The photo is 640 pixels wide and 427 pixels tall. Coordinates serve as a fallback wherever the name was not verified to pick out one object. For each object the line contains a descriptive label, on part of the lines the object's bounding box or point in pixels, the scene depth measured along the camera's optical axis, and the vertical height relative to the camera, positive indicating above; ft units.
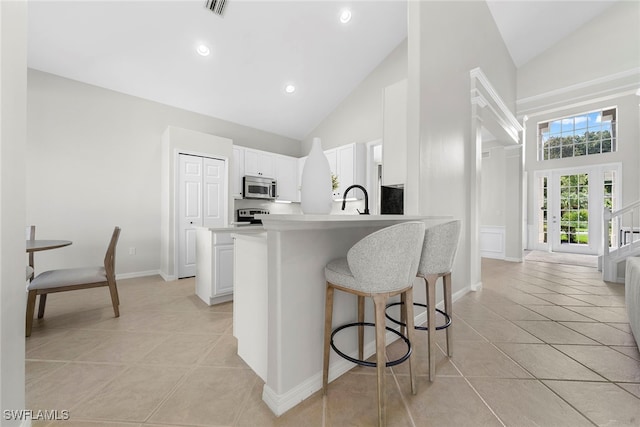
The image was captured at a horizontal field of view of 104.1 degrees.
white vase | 4.03 +0.42
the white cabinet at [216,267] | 8.77 -1.94
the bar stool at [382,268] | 3.64 -0.83
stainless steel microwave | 15.15 +1.59
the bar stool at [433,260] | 4.75 -0.90
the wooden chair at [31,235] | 8.70 -0.79
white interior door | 12.46 +0.68
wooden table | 6.16 -0.86
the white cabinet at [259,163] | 15.55 +3.23
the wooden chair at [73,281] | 6.68 -1.98
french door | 18.90 +0.73
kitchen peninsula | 4.05 -1.59
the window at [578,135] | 18.62 +6.29
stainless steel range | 15.49 -0.07
